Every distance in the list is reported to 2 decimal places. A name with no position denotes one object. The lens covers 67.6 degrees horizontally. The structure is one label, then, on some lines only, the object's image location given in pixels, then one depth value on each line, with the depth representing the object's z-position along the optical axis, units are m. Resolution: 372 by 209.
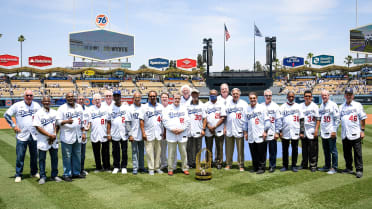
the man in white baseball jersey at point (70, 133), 6.81
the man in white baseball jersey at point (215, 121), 7.82
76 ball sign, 54.34
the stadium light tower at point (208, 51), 40.76
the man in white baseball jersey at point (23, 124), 6.90
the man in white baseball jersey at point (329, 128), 7.41
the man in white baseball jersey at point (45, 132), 6.54
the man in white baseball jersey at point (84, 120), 7.31
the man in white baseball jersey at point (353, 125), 7.15
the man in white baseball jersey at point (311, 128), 7.54
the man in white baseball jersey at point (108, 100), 7.66
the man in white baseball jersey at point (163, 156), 8.03
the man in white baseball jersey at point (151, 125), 7.39
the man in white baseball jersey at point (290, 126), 7.55
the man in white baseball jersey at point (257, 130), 7.45
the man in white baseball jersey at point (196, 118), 7.75
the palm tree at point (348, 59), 93.06
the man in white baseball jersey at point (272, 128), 7.50
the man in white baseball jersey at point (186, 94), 7.99
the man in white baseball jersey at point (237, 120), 7.73
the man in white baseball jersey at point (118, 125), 7.56
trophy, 6.81
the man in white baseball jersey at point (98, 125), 7.56
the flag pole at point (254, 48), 44.75
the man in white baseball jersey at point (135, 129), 7.43
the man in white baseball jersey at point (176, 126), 7.40
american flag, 43.53
